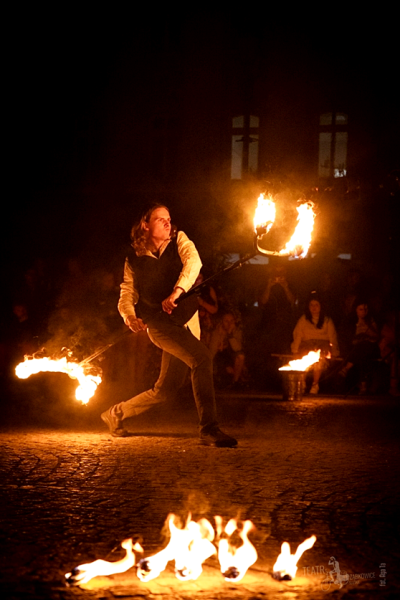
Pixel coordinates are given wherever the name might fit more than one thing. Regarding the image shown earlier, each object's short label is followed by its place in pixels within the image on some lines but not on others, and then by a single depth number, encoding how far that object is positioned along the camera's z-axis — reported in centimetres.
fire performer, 836
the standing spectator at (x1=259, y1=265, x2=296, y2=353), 1647
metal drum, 1389
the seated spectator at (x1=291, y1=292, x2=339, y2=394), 1540
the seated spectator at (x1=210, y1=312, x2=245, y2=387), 1578
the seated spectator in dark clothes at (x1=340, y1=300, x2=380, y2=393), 1547
